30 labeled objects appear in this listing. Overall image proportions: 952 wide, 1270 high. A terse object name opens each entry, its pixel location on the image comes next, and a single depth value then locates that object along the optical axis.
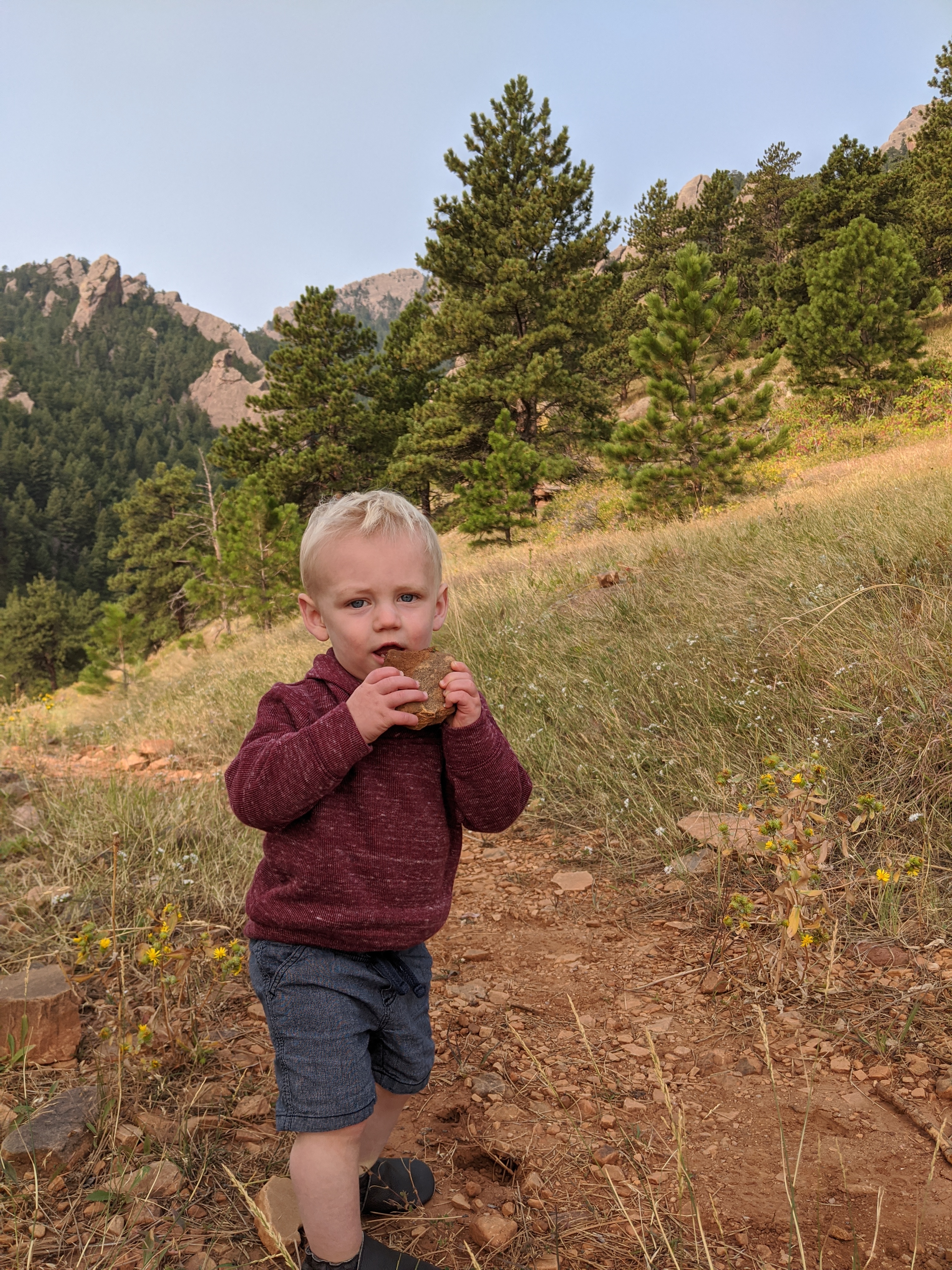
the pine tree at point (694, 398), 10.53
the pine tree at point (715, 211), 30.11
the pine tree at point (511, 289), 17.08
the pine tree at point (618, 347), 23.89
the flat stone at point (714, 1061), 1.94
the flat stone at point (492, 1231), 1.47
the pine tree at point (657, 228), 29.70
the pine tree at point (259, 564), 15.48
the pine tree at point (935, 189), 22.56
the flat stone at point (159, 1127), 1.71
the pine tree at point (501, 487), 14.16
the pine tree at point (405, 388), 19.30
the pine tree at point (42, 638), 40.28
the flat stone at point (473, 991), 2.39
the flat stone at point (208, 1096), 1.83
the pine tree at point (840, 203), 23.91
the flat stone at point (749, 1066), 1.91
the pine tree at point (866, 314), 16.91
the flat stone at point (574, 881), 3.00
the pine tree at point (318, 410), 20.78
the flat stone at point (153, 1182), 1.53
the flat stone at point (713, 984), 2.23
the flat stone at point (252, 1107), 1.84
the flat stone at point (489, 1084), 1.97
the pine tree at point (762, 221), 29.84
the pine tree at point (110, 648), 15.76
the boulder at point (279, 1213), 1.43
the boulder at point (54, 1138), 1.55
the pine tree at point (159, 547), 31.16
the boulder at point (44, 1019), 1.92
